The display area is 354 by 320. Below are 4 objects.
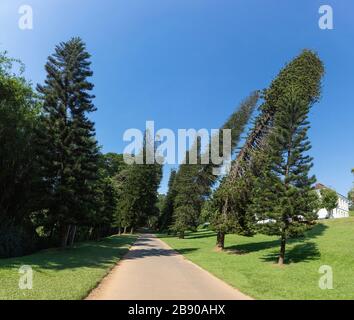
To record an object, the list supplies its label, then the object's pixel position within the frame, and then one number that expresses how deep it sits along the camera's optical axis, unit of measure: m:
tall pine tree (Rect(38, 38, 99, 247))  27.48
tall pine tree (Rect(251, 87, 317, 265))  21.36
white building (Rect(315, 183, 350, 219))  81.97
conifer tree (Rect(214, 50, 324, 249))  27.05
